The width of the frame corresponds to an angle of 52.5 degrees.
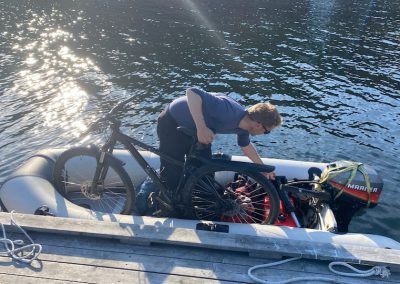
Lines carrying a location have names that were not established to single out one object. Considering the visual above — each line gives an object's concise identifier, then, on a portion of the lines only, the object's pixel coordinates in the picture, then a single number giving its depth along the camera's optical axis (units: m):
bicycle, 5.27
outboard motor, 5.82
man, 4.96
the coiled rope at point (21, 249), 4.30
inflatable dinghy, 5.14
